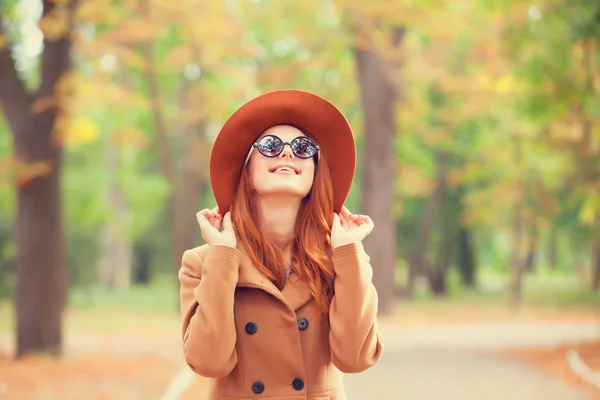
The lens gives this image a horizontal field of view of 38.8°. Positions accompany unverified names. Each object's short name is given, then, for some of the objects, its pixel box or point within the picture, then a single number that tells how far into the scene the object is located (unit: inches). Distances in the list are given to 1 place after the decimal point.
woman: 129.3
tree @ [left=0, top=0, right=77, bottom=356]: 508.1
